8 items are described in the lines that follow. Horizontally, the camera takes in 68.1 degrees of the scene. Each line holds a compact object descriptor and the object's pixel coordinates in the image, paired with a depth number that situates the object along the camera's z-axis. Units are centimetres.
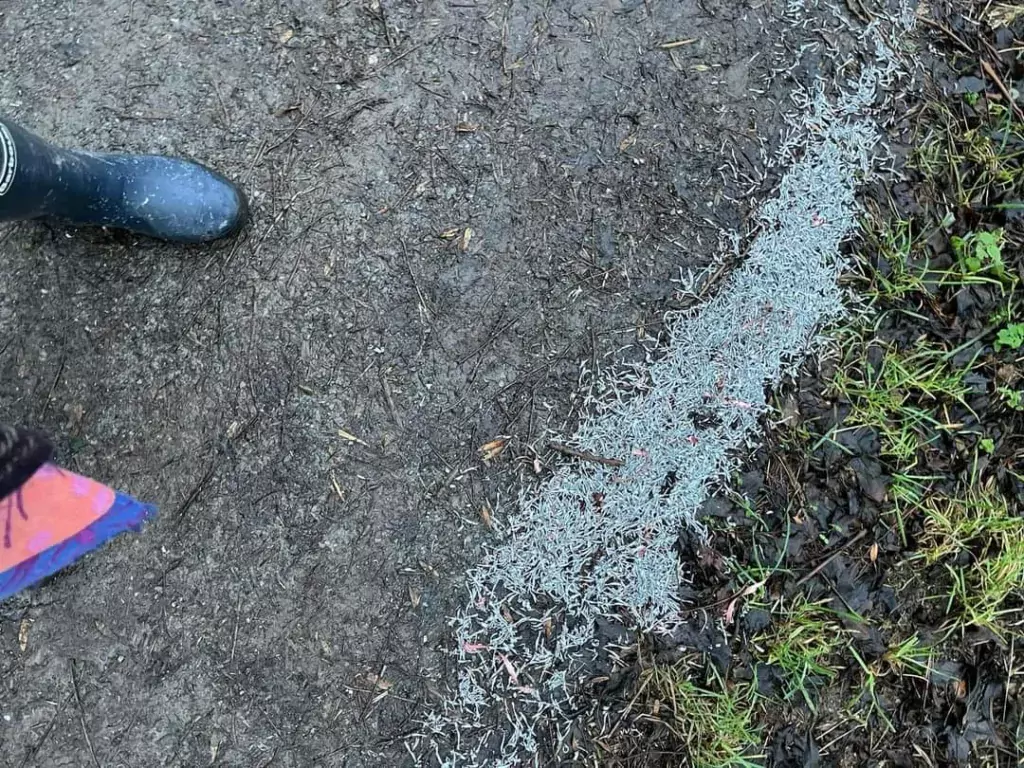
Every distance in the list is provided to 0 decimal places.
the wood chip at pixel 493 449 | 182
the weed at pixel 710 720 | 177
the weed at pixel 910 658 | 180
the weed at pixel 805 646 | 179
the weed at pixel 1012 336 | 186
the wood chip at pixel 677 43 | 188
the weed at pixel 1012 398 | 185
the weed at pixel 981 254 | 186
